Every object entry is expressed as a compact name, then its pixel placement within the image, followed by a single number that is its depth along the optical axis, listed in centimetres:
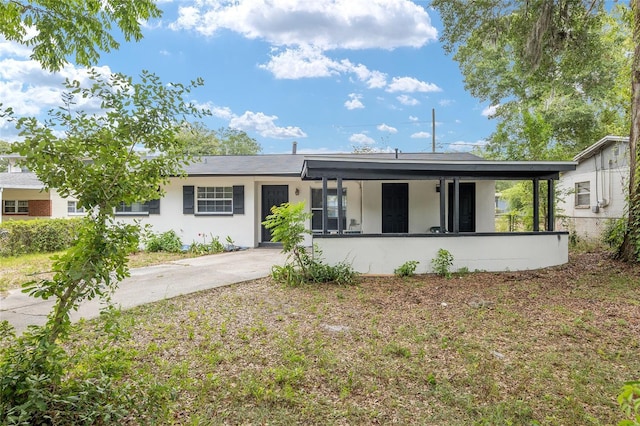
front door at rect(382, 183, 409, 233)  1118
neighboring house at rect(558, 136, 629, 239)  1170
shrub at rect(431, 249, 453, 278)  748
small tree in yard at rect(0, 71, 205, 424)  208
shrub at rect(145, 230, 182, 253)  1092
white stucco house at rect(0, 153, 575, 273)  1097
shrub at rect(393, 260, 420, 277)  741
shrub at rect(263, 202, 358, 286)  668
